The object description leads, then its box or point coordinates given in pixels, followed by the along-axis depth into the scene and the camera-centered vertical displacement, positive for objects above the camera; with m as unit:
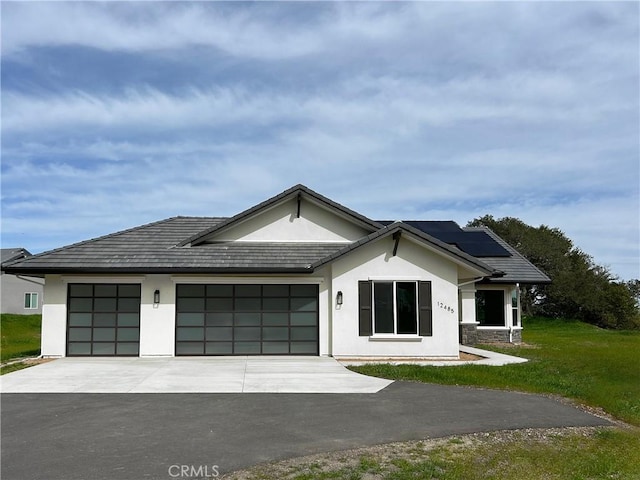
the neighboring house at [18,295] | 43.75 +0.06
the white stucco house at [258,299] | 15.64 -0.13
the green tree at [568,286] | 37.25 +0.60
